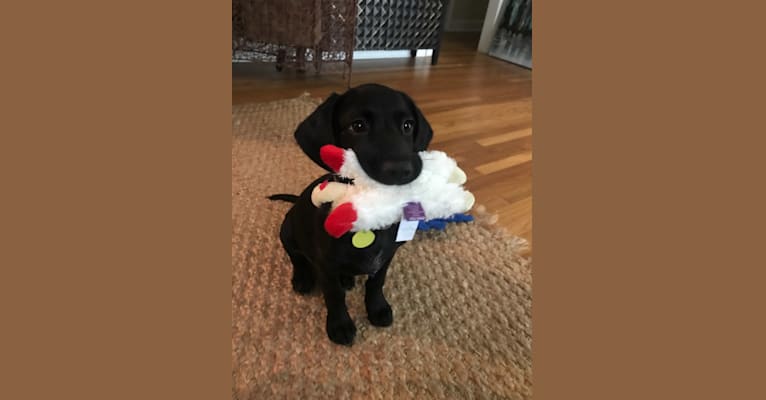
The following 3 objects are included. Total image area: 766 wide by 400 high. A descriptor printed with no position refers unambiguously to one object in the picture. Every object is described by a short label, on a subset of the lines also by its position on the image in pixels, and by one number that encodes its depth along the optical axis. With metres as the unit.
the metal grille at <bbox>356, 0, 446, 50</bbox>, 3.41
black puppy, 0.83
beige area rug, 0.98
